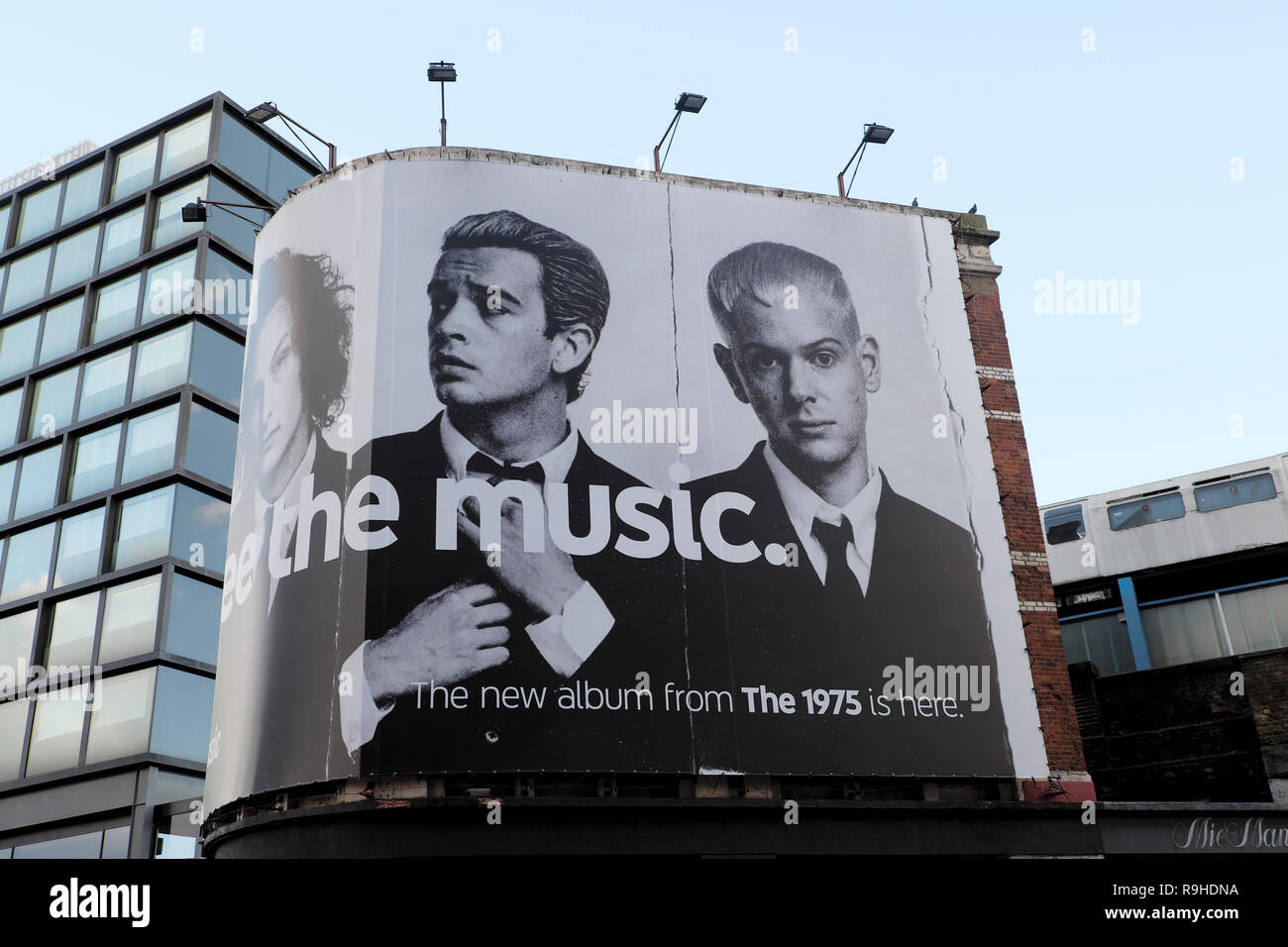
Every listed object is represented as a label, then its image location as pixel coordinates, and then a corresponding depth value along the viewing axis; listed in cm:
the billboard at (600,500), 1858
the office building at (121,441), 2928
